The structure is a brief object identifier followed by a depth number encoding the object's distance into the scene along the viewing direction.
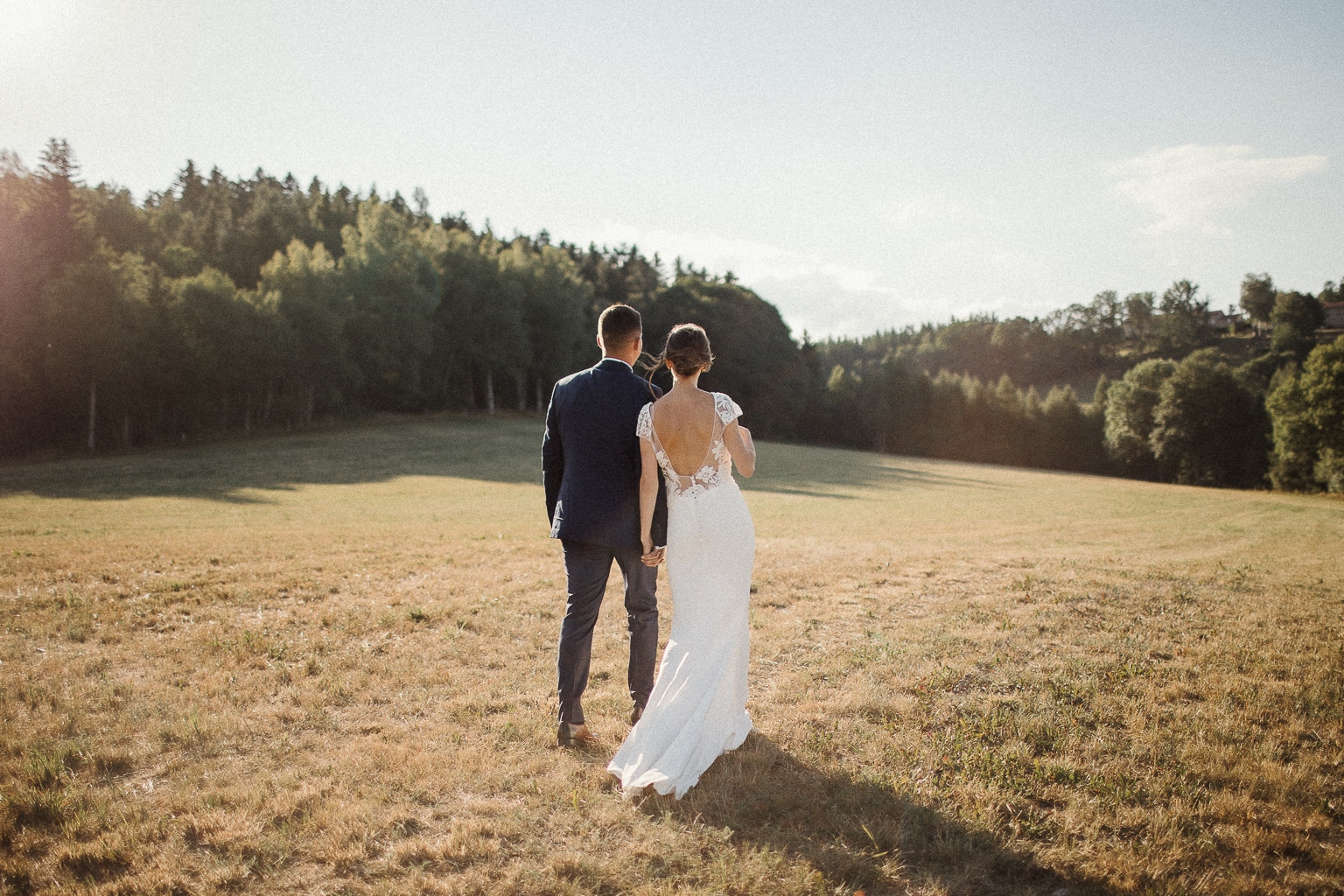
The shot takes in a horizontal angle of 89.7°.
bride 4.59
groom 4.70
